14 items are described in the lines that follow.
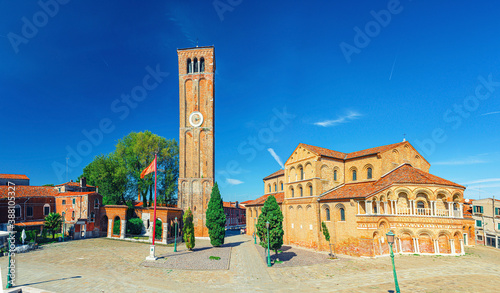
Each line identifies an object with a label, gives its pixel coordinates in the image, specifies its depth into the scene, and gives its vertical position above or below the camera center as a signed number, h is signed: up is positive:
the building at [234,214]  80.19 -9.95
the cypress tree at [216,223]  34.94 -5.13
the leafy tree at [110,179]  47.28 +1.10
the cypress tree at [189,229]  30.89 -5.12
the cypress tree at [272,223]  26.52 -4.05
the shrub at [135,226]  42.46 -6.39
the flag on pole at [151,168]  28.21 +1.64
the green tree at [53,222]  35.13 -4.53
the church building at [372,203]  28.70 -2.84
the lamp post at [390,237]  15.62 -3.39
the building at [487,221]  40.50 -7.04
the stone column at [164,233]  37.54 -6.79
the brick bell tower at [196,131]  46.88 +9.11
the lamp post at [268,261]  24.52 -7.11
